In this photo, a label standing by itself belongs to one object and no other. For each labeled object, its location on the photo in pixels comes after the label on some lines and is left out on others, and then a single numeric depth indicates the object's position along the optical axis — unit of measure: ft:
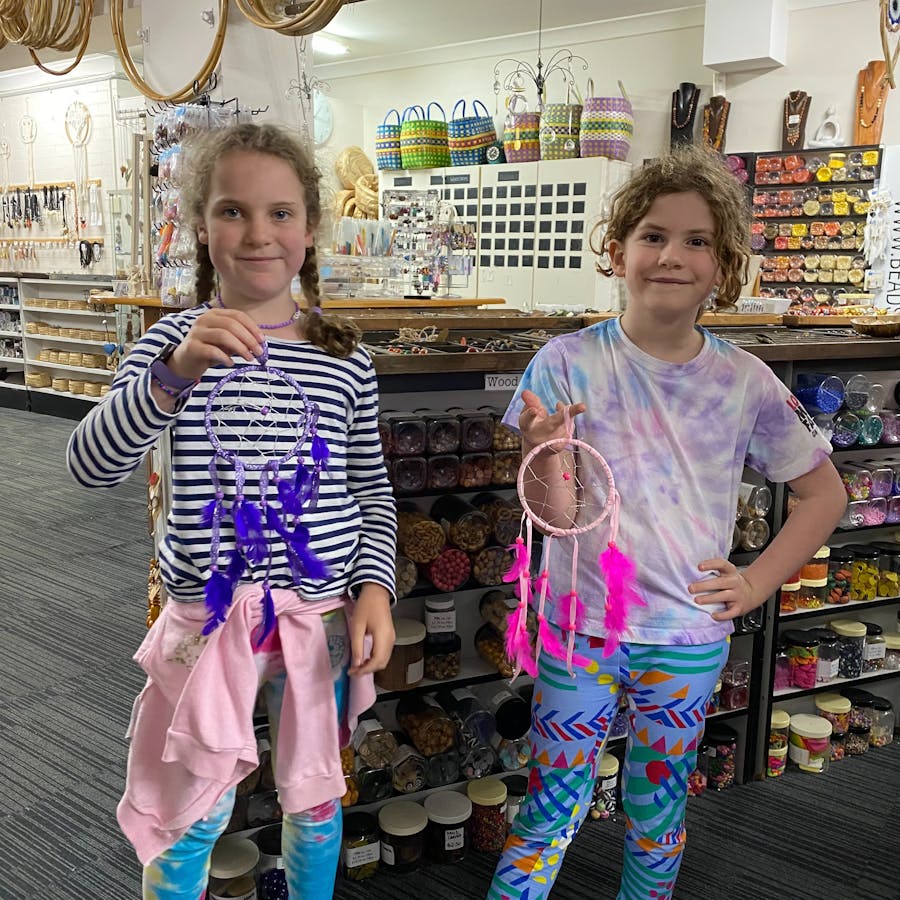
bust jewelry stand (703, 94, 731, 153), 23.27
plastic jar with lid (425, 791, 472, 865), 7.30
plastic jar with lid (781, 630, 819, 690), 9.09
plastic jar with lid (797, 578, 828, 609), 9.05
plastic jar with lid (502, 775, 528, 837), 7.57
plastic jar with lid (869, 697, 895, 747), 9.40
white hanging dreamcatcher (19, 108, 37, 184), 30.73
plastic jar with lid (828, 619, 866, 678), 9.36
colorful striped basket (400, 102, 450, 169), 24.62
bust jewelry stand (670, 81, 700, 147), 24.08
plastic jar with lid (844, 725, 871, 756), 9.29
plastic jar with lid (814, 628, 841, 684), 9.20
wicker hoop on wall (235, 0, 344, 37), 7.64
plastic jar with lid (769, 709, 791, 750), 8.86
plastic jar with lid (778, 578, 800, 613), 8.85
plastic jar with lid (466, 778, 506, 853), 7.43
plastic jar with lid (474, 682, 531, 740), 7.53
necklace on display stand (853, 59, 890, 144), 20.74
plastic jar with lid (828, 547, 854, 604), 9.20
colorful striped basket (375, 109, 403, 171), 25.22
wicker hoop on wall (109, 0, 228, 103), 8.13
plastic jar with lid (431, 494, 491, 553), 7.29
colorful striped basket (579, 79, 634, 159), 22.02
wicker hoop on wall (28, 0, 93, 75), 11.59
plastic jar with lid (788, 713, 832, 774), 8.89
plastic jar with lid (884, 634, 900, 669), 9.53
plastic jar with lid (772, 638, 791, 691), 9.18
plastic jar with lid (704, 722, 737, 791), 8.58
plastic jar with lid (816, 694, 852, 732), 9.20
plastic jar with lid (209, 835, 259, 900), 6.50
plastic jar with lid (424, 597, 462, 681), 7.39
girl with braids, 4.40
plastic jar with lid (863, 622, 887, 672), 9.46
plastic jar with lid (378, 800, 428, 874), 7.15
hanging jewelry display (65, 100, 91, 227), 28.73
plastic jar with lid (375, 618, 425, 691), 7.14
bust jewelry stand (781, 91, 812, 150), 21.88
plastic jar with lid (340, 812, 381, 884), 7.13
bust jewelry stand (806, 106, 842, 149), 21.63
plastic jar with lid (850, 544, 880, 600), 9.28
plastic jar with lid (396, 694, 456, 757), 7.34
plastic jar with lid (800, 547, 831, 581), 8.95
